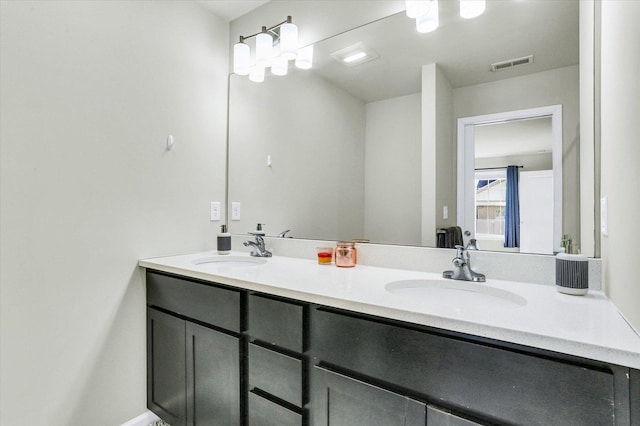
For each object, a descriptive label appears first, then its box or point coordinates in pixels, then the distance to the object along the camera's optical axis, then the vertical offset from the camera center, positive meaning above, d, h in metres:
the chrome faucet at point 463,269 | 1.21 -0.22
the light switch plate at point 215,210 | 2.10 +0.02
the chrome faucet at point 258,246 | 1.87 -0.20
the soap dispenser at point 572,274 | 0.98 -0.19
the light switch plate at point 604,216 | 0.97 +0.00
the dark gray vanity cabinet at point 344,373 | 0.66 -0.44
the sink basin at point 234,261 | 1.80 -0.28
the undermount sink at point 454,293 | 1.09 -0.30
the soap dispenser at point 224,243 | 1.96 -0.19
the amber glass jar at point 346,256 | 1.52 -0.20
